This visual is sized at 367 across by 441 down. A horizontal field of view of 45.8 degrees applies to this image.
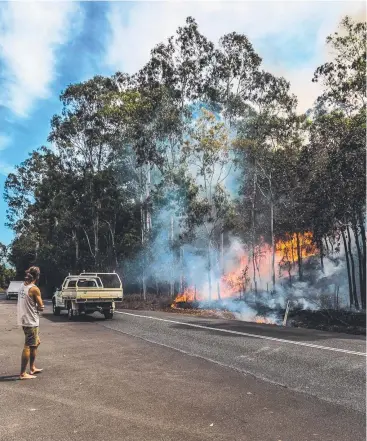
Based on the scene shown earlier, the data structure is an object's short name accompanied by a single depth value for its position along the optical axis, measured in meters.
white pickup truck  18.67
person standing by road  7.53
